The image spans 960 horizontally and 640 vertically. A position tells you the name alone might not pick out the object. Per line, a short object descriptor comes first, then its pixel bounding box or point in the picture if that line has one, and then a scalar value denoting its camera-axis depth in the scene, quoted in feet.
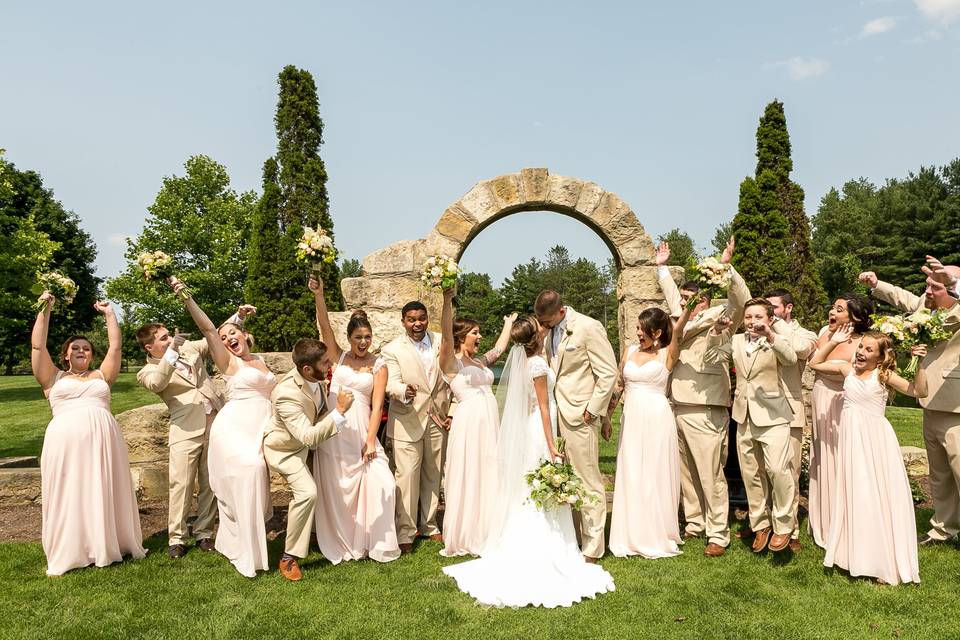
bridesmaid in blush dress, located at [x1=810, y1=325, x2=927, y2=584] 15.28
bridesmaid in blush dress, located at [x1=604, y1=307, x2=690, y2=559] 17.78
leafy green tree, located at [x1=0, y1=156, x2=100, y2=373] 69.10
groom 17.43
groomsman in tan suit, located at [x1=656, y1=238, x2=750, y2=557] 18.08
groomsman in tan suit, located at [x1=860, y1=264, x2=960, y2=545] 17.95
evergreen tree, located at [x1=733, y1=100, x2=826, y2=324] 68.23
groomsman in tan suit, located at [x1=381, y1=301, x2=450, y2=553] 19.10
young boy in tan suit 16.81
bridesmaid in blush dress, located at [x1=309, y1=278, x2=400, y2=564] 17.89
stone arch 27.17
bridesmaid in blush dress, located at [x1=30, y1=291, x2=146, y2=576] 16.87
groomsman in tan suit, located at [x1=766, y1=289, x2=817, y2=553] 17.90
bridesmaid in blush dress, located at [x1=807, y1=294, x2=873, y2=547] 17.54
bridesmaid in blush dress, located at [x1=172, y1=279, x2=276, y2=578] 16.67
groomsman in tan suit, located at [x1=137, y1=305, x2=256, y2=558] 18.51
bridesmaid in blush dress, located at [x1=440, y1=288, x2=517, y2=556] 18.39
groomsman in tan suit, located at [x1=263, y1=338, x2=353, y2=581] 16.31
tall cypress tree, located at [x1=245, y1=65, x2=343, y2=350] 64.85
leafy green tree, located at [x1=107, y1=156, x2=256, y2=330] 96.53
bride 15.17
